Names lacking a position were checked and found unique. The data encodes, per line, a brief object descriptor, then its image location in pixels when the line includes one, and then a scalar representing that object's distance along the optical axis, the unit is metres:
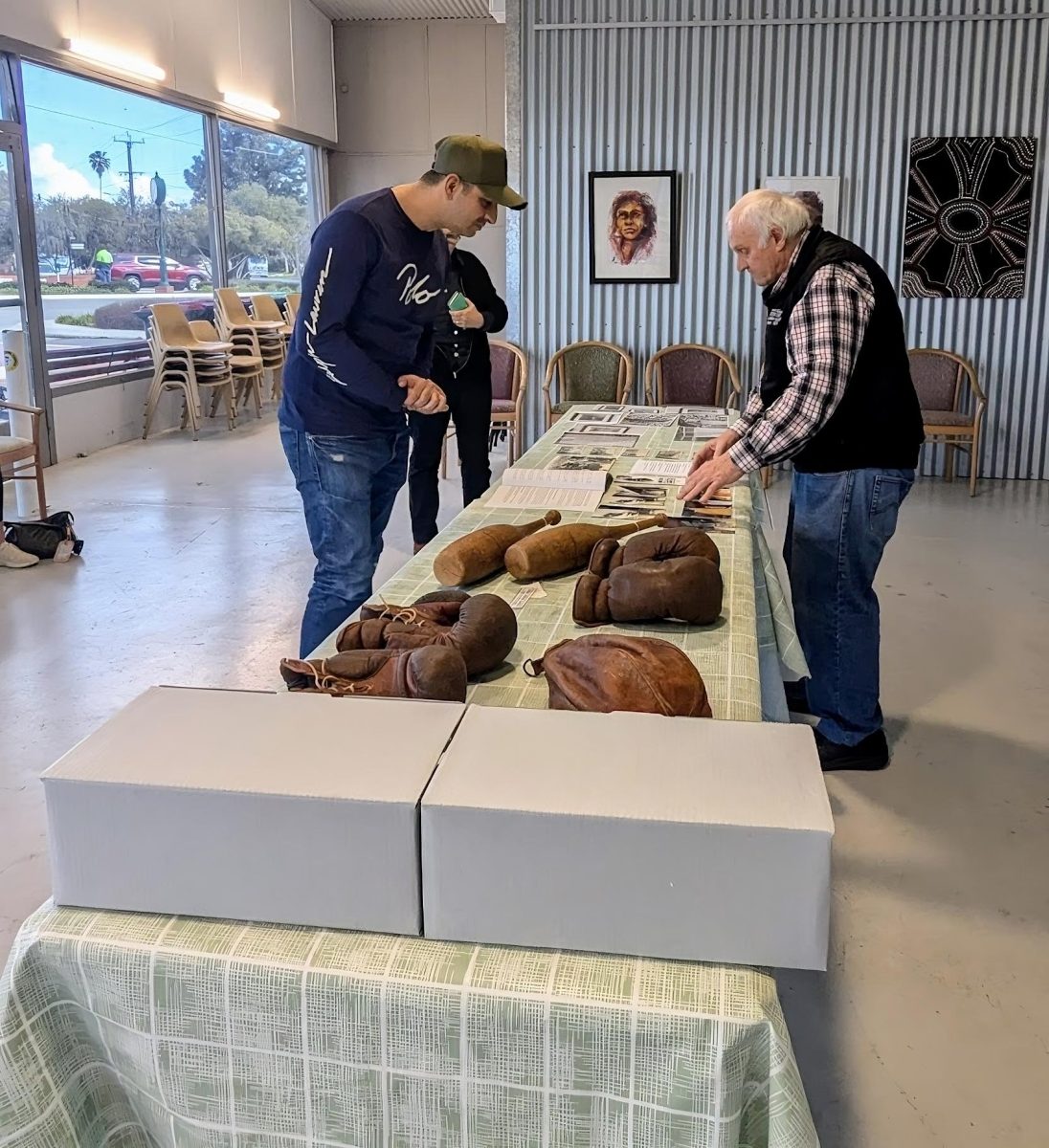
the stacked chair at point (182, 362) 9.57
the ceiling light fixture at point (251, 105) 10.68
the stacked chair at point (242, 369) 10.34
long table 1.09
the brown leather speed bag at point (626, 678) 1.45
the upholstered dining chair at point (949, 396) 7.30
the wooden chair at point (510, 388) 7.48
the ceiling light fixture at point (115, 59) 8.23
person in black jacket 5.11
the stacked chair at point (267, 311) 11.83
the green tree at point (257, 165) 10.96
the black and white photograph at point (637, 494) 2.97
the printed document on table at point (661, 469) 3.41
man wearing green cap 2.65
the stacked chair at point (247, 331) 10.89
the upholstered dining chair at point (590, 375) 7.81
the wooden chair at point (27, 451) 5.83
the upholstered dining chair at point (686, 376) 7.75
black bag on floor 5.63
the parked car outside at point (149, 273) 9.77
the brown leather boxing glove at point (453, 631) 1.69
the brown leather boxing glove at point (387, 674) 1.49
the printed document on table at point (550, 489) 2.96
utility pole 9.66
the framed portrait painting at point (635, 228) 7.68
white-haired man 2.72
